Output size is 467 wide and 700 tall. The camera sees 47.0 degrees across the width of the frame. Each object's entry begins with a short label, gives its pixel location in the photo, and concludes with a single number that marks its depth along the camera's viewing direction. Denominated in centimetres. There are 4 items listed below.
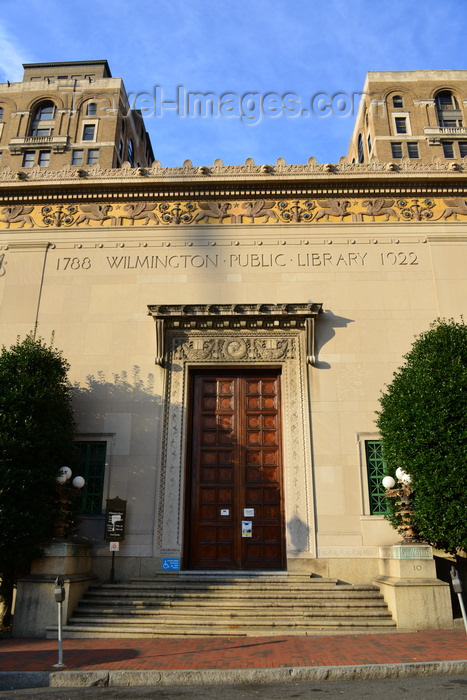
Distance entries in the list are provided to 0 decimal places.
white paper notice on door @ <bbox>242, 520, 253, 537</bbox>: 1373
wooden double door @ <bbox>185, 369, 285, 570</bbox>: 1371
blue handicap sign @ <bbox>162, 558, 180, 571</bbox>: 1307
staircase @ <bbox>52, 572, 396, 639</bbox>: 1057
